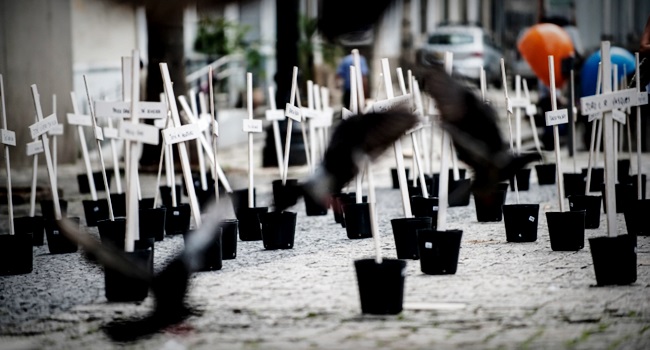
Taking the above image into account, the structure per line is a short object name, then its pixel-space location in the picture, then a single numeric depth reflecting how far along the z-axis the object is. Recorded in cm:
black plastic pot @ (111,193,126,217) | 1659
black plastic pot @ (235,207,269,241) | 1436
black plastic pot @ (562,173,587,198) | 1847
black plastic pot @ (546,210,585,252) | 1263
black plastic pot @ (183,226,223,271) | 1151
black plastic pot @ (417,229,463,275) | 1066
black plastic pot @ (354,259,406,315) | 905
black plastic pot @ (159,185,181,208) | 1800
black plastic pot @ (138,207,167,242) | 1439
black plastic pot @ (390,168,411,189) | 2130
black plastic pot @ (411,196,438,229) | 1447
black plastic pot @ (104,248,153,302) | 972
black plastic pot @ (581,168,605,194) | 1864
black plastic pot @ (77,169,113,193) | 2134
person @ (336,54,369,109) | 3090
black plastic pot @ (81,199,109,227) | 1637
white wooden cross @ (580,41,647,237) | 1024
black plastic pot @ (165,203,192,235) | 1532
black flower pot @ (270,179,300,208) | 1406
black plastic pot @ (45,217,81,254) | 1388
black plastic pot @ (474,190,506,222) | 1581
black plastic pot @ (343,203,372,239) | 1410
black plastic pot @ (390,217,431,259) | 1200
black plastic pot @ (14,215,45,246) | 1473
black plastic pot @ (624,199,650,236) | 1378
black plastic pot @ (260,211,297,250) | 1336
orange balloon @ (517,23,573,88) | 2769
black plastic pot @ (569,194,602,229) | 1460
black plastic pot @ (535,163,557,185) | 2136
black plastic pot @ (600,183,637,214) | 1614
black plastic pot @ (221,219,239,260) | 1245
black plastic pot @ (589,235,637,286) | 1012
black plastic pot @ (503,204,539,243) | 1350
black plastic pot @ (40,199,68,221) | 1679
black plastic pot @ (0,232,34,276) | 1217
